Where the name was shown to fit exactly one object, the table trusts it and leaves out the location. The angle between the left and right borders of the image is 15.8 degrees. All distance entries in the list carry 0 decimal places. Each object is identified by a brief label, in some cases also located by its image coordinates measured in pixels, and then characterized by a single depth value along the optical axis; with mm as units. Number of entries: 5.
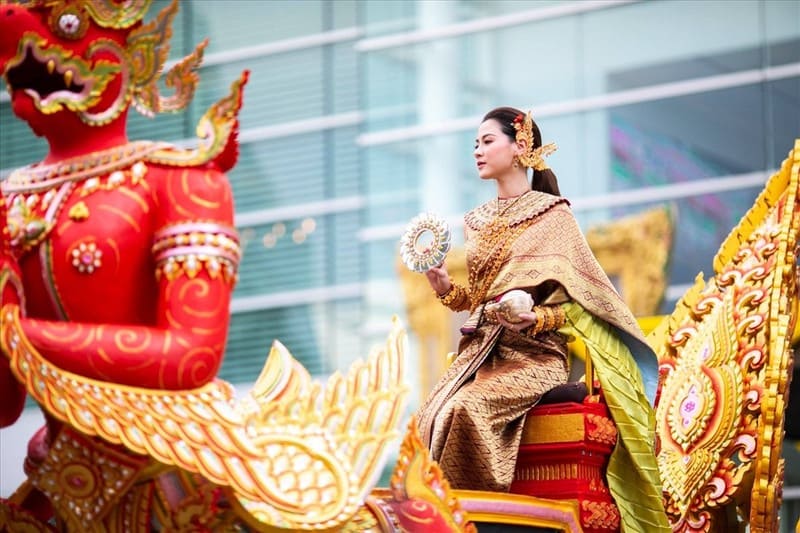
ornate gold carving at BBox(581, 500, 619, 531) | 7960
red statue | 5819
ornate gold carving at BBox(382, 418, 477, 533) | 6451
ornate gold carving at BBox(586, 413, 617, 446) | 8078
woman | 8039
